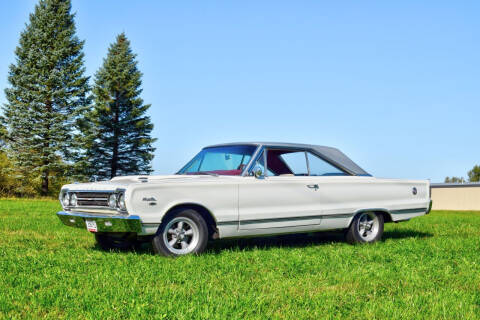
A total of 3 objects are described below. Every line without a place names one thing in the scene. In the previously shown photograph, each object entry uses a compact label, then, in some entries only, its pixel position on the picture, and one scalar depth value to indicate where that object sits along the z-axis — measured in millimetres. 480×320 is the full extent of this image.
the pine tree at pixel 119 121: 43531
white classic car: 6855
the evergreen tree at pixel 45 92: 36625
